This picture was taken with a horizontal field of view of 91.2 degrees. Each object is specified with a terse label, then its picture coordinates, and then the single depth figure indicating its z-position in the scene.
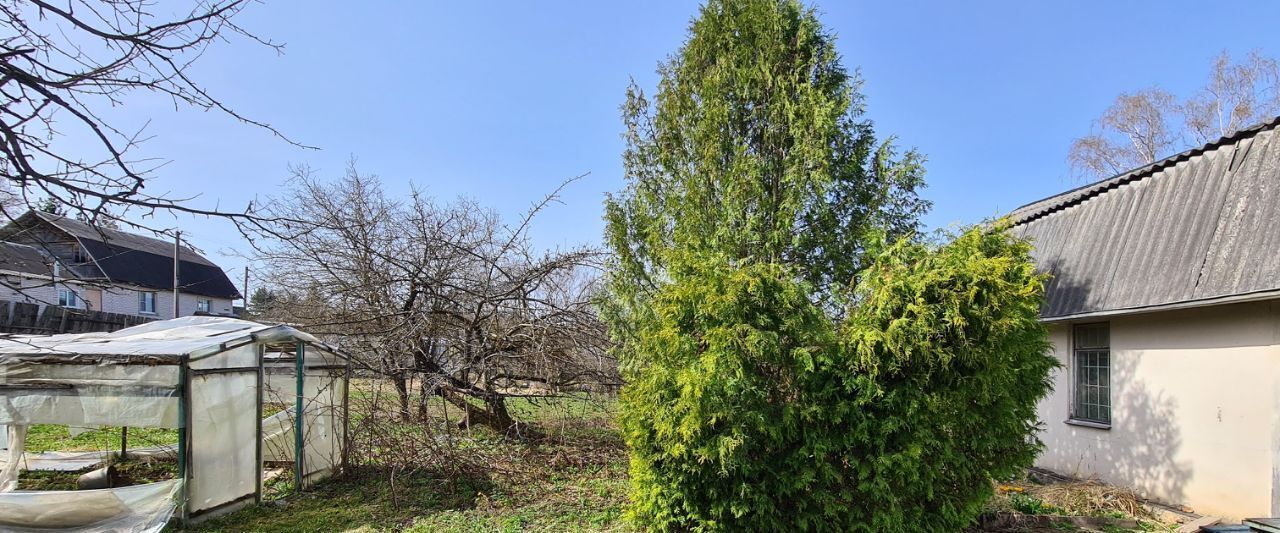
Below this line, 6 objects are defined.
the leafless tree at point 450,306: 9.15
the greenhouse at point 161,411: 5.82
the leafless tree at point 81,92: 2.25
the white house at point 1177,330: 6.11
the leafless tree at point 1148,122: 18.52
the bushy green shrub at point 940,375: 5.00
